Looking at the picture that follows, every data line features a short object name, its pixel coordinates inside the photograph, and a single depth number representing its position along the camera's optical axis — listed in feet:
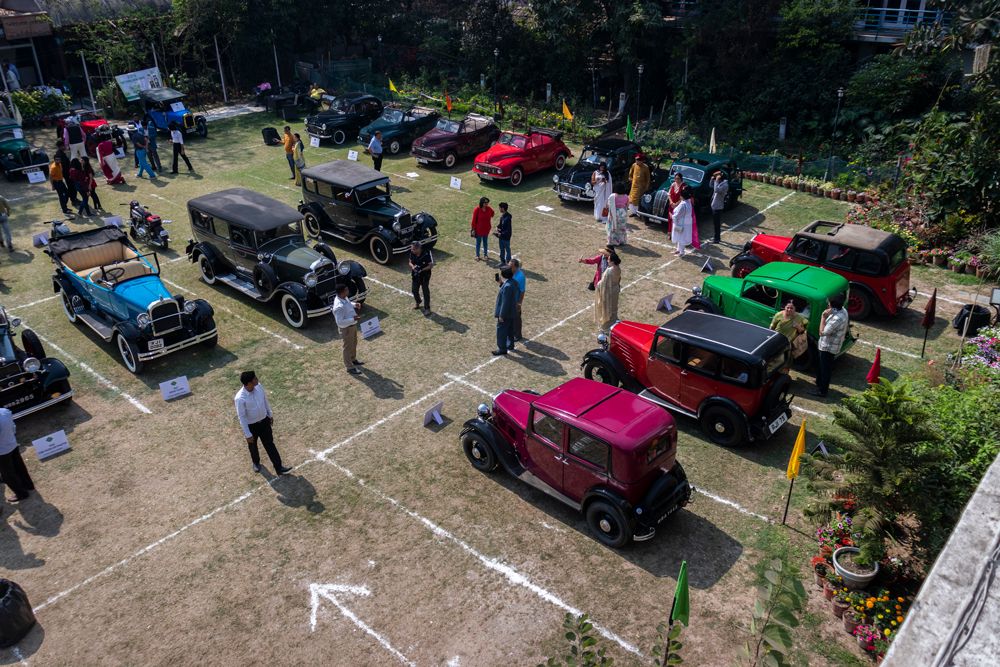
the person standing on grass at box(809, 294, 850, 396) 37.50
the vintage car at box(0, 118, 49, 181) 72.28
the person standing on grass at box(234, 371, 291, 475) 32.22
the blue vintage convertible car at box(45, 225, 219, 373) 41.86
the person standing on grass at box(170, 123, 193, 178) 74.02
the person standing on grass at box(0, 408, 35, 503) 31.50
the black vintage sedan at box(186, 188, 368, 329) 46.62
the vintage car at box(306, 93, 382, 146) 83.41
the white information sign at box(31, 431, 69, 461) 35.27
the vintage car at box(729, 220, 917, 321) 45.21
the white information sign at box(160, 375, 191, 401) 39.68
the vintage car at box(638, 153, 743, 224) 61.21
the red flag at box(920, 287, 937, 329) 40.75
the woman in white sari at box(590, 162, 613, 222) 61.72
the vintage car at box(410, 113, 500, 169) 75.92
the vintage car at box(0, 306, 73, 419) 37.32
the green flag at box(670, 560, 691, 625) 21.50
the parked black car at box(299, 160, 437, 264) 54.90
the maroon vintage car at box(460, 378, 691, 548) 28.50
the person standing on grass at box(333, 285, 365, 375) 40.29
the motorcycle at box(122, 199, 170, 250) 57.62
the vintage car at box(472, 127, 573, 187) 70.85
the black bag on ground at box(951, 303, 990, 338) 43.13
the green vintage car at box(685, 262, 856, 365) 40.32
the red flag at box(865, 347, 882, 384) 36.76
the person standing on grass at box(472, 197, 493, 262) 53.78
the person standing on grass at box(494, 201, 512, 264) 51.83
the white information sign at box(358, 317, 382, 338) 45.32
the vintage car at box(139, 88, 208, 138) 85.56
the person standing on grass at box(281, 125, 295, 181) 70.03
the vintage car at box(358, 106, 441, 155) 80.84
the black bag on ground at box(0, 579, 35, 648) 25.41
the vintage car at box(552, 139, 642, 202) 65.82
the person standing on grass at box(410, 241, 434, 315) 46.47
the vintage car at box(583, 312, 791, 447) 33.96
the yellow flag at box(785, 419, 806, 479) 28.66
